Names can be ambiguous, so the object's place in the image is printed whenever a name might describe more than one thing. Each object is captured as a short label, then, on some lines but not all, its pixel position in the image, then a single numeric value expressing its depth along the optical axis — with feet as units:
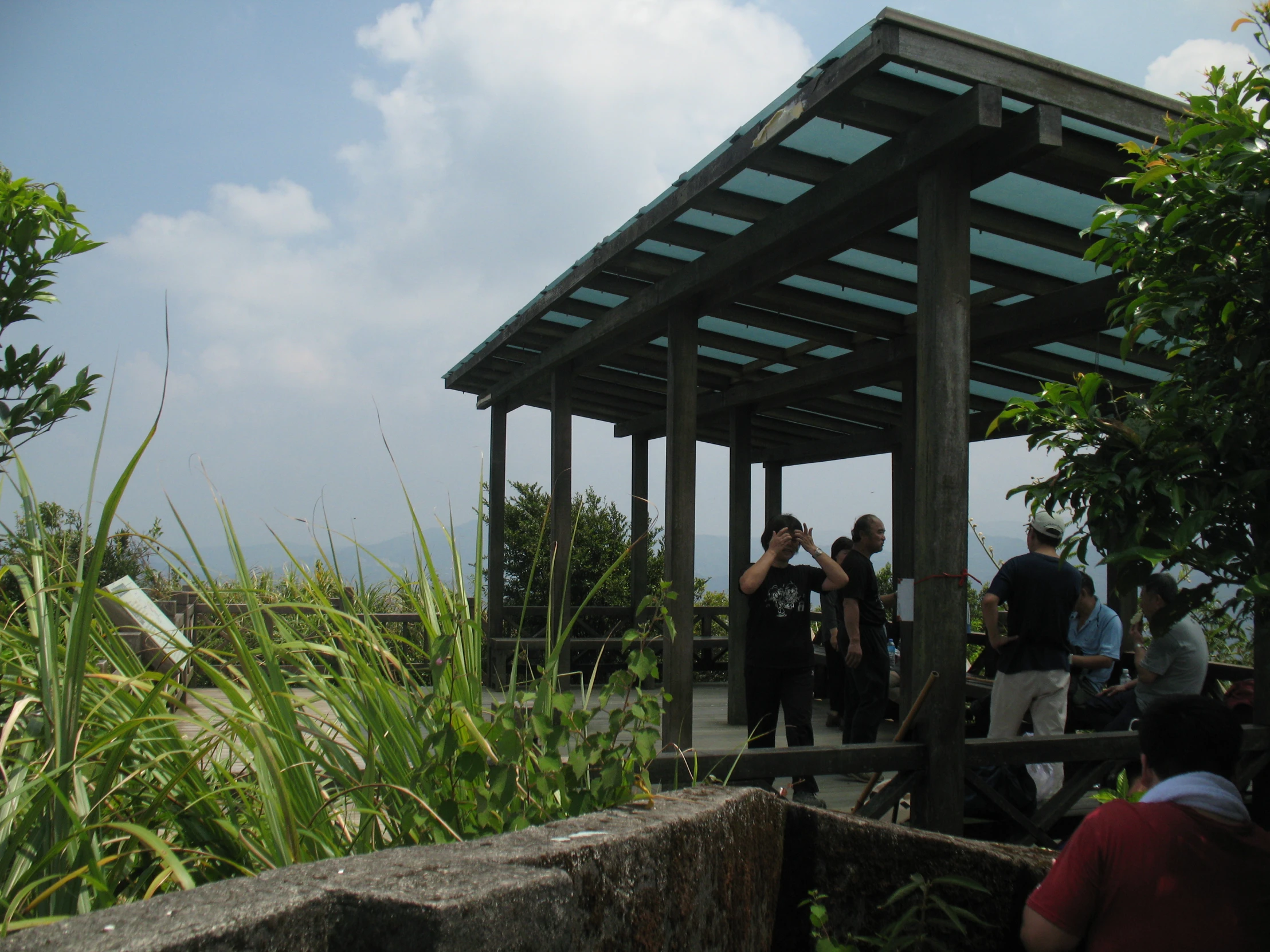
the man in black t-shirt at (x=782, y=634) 15.38
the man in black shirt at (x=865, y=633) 17.54
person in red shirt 6.08
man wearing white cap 14.75
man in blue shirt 18.38
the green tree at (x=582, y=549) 38.78
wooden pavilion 11.94
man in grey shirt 14.94
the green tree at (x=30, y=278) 11.28
